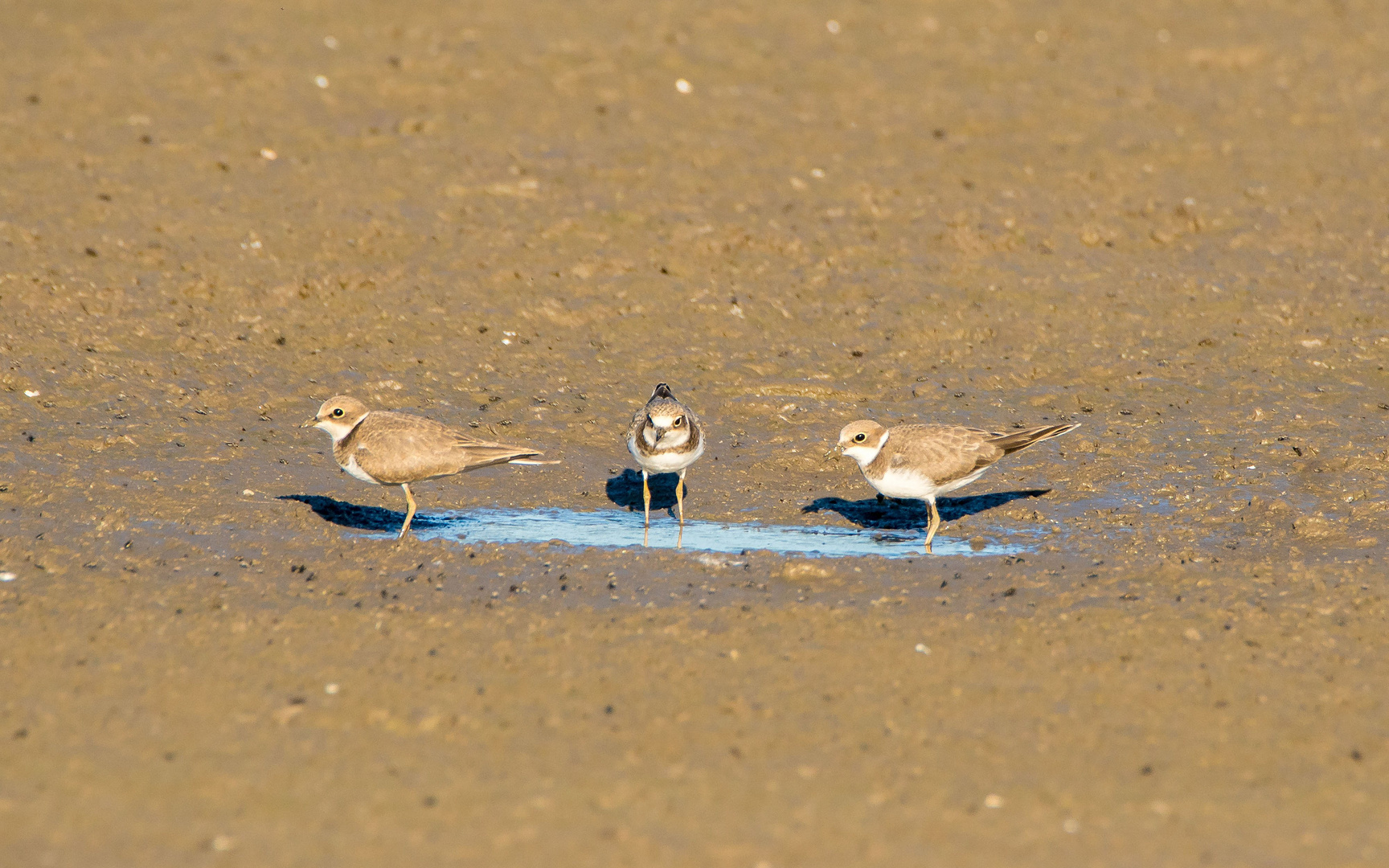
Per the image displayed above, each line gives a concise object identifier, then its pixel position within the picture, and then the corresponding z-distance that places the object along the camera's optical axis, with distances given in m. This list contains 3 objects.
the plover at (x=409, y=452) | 10.23
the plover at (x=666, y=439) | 10.41
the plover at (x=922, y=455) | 10.30
